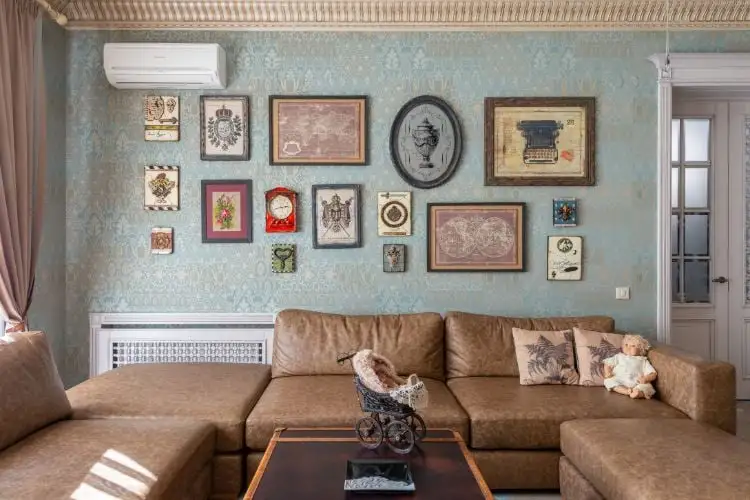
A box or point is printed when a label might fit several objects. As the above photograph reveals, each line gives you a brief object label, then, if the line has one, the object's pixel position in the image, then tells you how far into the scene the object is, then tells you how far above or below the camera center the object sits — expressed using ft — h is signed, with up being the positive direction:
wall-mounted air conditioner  11.53 +4.01
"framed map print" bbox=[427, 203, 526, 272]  12.14 +0.25
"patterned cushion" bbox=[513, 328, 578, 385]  10.25 -2.12
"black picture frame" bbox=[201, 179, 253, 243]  12.12 +0.80
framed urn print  12.12 +2.39
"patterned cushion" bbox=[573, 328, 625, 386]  10.18 -1.98
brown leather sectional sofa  8.39 -2.61
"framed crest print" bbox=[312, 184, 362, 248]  12.12 +0.74
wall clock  12.12 +0.85
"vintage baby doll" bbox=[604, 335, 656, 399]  9.48 -2.22
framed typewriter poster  12.14 +2.42
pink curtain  9.68 +1.80
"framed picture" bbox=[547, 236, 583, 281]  12.19 -0.22
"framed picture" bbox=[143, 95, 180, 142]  12.10 +2.96
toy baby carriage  6.95 -2.16
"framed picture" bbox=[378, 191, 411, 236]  12.14 +0.79
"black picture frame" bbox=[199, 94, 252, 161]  12.10 +2.67
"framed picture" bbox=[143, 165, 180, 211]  12.11 +1.36
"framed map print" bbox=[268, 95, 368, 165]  12.10 +2.67
